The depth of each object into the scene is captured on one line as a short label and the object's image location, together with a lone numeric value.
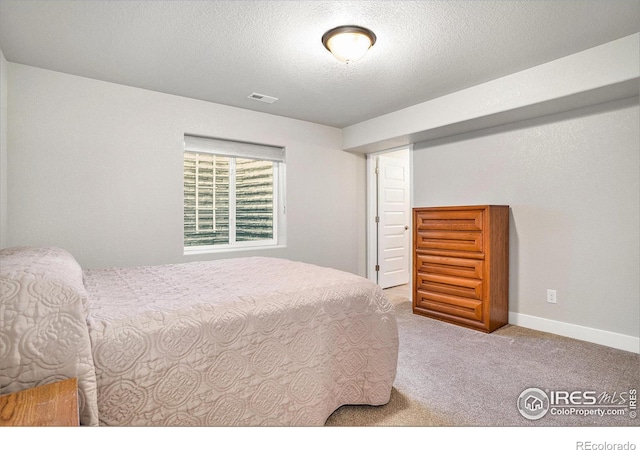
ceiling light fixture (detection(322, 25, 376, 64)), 2.08
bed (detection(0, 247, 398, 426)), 0.94
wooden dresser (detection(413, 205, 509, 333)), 3.04
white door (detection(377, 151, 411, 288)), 4.91
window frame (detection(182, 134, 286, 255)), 3.46
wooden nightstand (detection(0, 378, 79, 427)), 0.77
